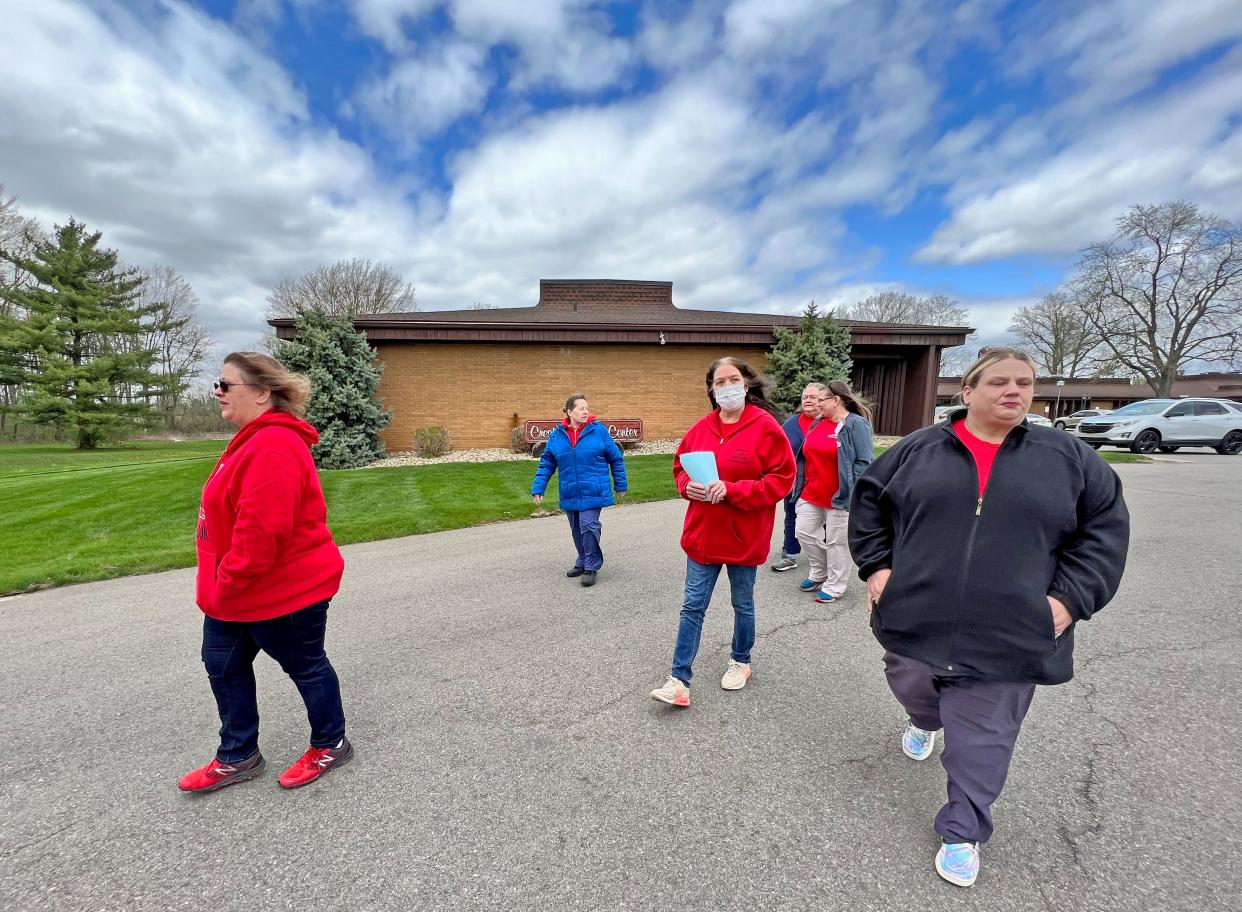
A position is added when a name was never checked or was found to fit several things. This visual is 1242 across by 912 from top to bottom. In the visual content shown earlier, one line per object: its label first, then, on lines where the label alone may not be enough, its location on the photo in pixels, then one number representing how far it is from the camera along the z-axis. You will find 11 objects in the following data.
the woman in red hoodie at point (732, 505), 2.78
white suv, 16.22
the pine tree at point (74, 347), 23.31
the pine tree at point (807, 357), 14.90
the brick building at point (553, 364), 15.53
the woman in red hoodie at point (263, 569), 2.03
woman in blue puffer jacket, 4.95
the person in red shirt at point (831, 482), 4.36
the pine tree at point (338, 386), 13.34
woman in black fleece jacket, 1.77
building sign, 15.34
